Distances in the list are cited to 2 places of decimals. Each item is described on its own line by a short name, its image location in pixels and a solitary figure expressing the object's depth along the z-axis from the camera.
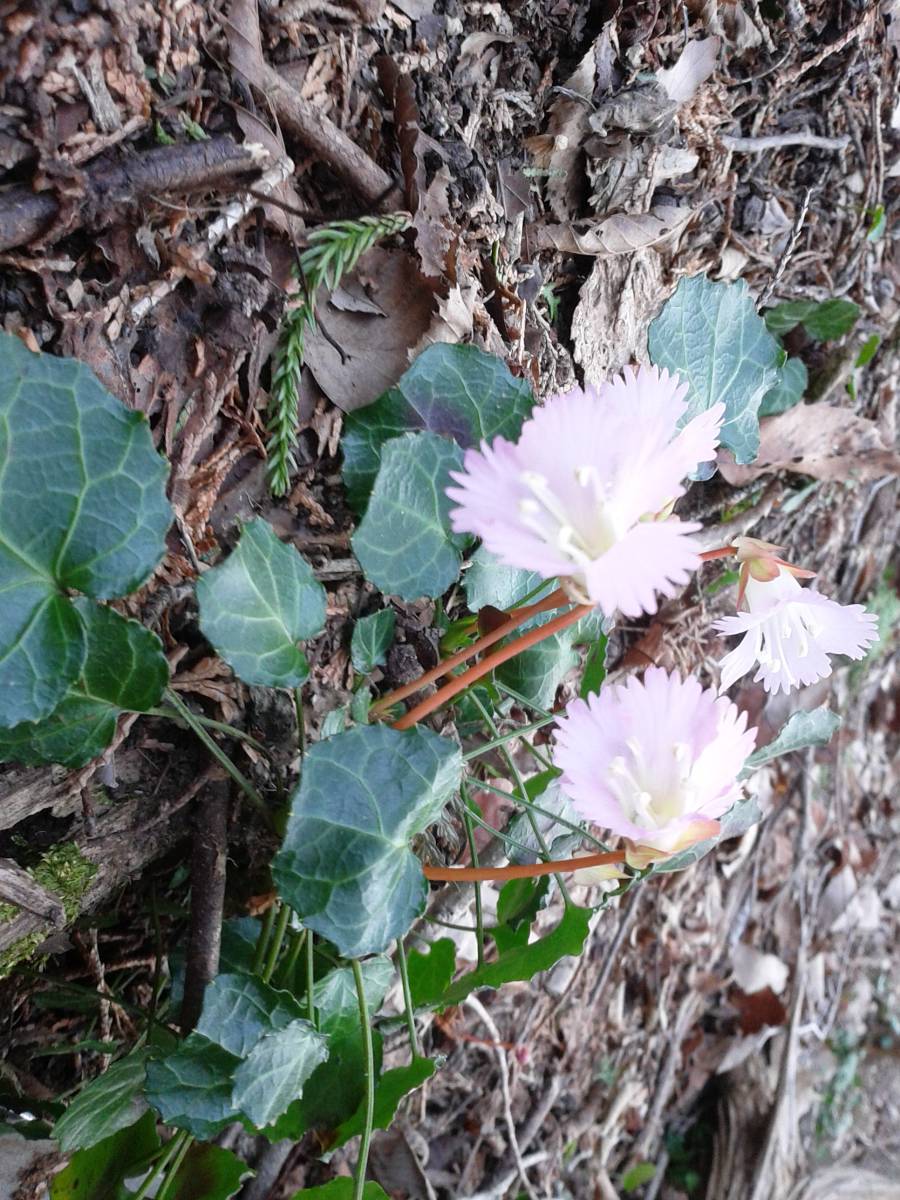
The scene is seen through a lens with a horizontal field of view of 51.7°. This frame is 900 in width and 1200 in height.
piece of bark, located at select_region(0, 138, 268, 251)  0.12
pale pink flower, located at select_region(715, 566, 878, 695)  0.13
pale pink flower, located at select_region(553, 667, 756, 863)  0.11
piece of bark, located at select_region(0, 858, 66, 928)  0.12
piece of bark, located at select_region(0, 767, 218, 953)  0.14
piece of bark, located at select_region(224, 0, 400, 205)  0.13
